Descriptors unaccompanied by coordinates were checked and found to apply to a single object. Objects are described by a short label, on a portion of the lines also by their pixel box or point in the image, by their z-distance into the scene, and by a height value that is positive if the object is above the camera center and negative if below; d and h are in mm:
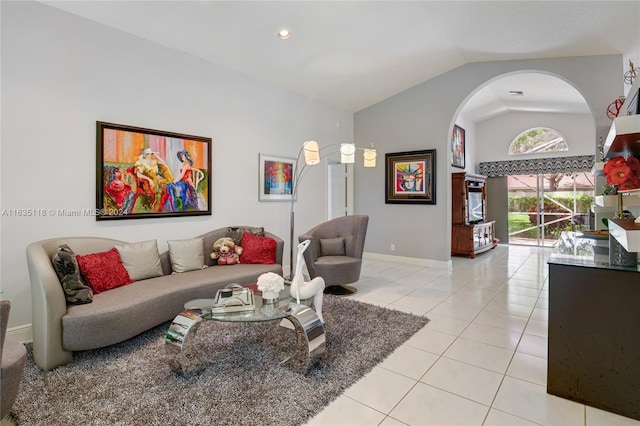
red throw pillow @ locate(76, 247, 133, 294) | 2801 -512
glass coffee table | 2234 -805
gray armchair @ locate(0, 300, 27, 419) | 1572 -794
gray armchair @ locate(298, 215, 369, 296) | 4109 -535
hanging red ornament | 3848 +1289
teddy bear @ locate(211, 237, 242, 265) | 3916 -476
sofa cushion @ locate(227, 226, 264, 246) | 4195 -247
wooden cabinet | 6875 -149
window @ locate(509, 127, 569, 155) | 7799 +1766
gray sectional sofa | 2336 -751
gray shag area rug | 1864 -1151
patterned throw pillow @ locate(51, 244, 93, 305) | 2525 -514
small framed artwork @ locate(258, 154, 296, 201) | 4953 +571
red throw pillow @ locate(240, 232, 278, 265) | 4012 -463
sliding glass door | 7715 +179
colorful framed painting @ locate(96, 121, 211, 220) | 3340 +467
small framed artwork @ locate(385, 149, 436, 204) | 5832 +672
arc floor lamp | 4371 +832
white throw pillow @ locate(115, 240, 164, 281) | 3197 -464
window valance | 7367 +1146
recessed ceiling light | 3801 +2158
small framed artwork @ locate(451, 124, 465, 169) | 7551 +1577
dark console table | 1835 -731
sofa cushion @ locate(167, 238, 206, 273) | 3627 -476
